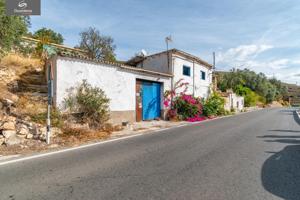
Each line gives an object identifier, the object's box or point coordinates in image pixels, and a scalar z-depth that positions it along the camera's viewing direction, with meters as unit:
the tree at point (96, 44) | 22.75
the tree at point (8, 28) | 6.32
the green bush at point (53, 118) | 5.91
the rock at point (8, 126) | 5.07
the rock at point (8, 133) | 4.98
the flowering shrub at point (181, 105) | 11.83
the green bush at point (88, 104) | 7.01
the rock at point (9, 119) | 5.26
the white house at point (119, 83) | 6.98
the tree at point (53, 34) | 22.56
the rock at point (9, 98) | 6.13
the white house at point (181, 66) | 12.72
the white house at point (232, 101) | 22.00
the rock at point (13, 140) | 4.93
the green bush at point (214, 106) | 14.05
